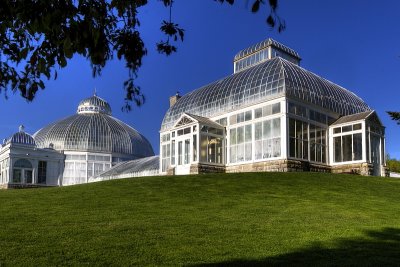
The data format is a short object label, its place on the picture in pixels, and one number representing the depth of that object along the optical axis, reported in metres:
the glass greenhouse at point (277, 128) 31.72
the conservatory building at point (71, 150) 54.66
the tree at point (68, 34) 4.82
